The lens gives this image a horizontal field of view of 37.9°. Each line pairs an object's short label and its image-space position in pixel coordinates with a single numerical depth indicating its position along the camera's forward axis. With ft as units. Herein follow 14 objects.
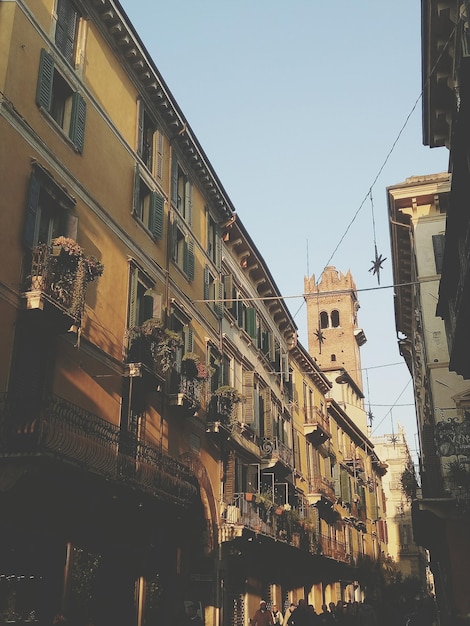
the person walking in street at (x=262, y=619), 58.95
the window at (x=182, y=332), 63.72
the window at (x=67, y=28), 49.29
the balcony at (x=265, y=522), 69.97
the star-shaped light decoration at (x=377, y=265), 53.88
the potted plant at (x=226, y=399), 71.15
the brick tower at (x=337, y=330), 280.31
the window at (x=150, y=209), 60.80
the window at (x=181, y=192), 68.18
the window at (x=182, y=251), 67.46
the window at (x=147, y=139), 61.36
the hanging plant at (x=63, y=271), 40.57
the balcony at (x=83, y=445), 35.42
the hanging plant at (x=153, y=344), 53.42
